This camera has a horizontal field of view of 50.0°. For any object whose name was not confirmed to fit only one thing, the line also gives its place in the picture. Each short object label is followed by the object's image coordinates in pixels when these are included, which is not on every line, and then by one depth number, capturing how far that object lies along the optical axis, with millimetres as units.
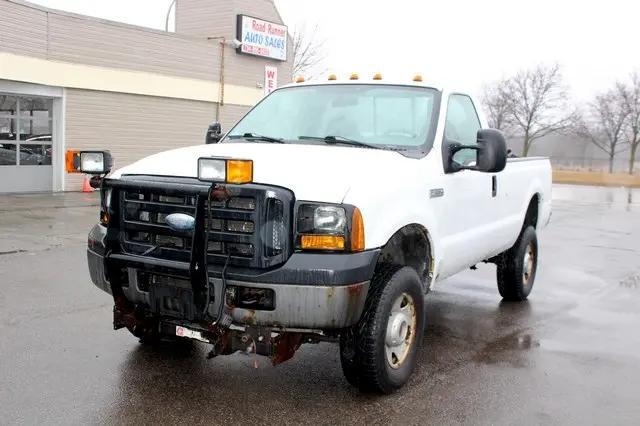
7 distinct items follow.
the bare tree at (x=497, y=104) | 45944
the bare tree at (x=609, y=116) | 50897
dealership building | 16875
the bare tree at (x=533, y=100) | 46469
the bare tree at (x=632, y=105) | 47659
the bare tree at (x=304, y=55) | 43188
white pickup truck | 3723
